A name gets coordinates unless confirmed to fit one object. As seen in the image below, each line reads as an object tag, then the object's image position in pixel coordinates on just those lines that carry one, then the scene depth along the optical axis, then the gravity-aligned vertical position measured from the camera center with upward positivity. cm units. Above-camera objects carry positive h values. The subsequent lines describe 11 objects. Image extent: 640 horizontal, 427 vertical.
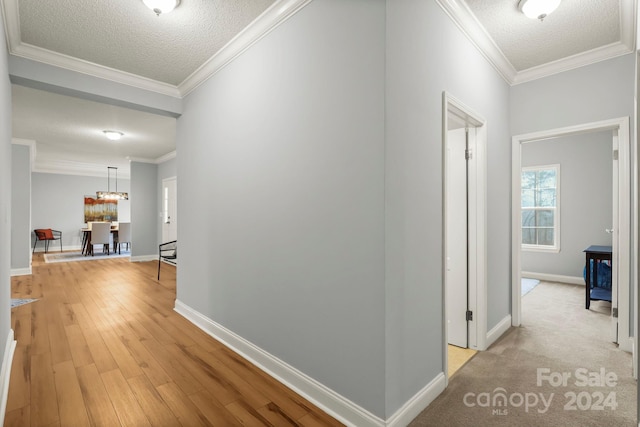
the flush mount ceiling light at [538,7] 207 +137
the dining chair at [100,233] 840 -56
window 545 +12
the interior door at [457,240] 276 -23
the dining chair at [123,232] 899 -57
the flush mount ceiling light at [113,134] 546 +134
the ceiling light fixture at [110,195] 942 +50
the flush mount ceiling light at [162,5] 207 +137
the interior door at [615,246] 280 -27
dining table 905 -80
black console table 372 -64
